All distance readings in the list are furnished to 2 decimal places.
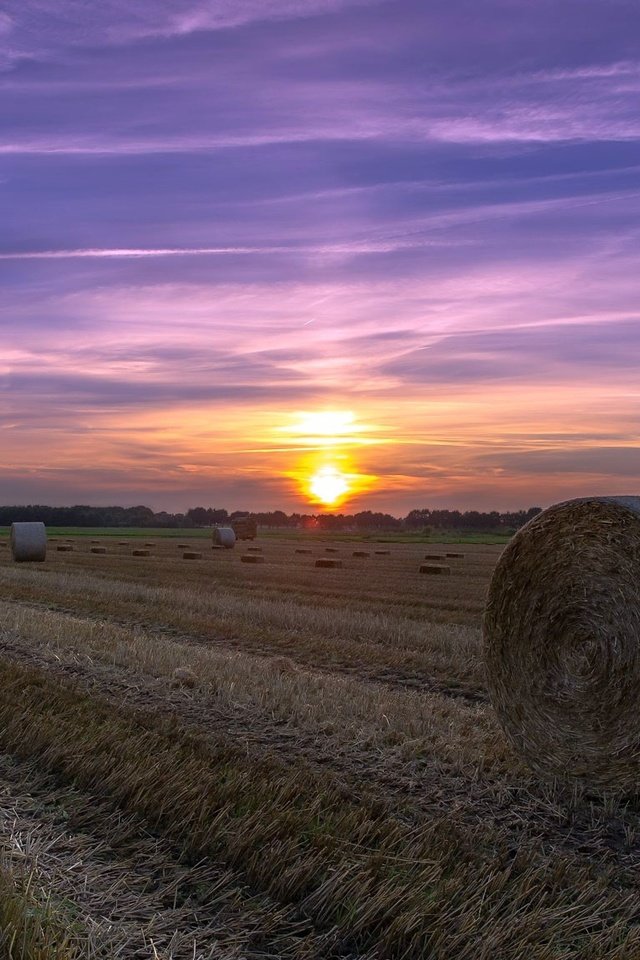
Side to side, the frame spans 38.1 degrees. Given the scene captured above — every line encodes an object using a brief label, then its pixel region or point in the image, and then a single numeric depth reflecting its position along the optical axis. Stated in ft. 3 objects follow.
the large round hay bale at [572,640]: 21.65
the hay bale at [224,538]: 130.82
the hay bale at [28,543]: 95.04
